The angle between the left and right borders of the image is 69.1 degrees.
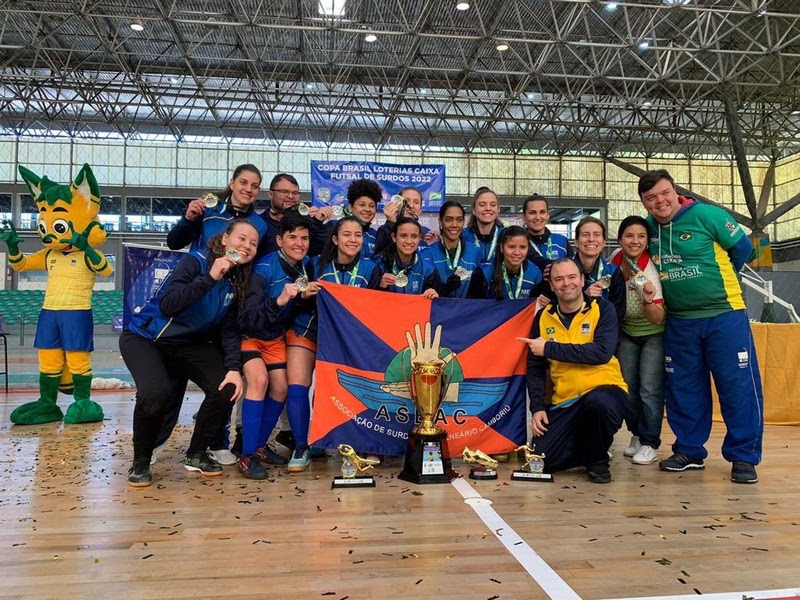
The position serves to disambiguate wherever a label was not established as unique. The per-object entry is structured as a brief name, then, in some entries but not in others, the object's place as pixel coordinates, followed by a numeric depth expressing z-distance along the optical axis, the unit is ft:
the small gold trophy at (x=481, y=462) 10.39
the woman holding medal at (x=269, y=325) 10.44
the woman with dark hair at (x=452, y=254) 12.11
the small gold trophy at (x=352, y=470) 9.85
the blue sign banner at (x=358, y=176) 21.88
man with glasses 13.16
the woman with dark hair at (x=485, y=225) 12.57
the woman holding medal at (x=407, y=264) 11.49
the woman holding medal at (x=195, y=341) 9.96
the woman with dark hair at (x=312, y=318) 10.98
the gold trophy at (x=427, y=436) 10.14
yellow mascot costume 16.12
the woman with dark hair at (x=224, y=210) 12.34
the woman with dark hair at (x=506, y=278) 12.10
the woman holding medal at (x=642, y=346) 11.54
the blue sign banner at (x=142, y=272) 17.54
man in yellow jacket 10.39
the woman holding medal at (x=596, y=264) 11.53
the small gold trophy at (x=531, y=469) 10.38
